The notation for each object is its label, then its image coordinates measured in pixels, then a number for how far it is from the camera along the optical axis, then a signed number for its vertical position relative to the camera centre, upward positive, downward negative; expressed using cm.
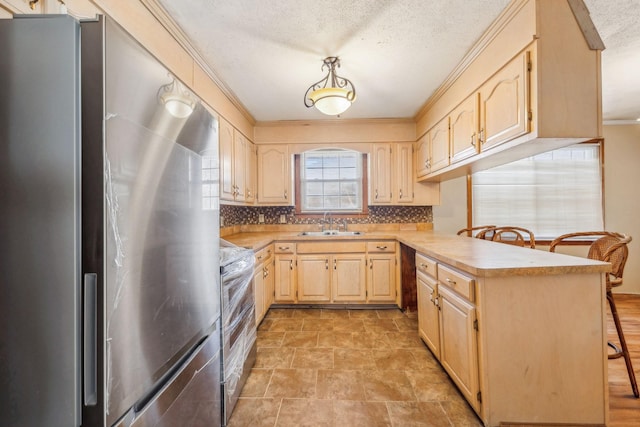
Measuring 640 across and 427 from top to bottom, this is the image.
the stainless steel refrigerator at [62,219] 65 -1
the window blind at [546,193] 371 +24
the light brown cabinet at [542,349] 140 -71
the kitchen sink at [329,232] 374 -26
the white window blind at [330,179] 399 +49
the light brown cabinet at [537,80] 150 +76
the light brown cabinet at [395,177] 361 +46
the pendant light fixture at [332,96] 207 +89
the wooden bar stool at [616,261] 170 -34
